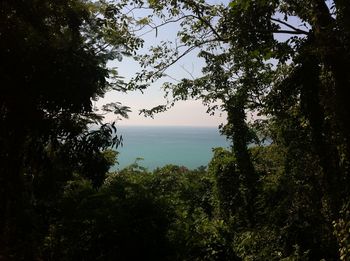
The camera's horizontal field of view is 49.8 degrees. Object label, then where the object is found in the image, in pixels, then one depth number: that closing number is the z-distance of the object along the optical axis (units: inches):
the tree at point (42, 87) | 257.6
